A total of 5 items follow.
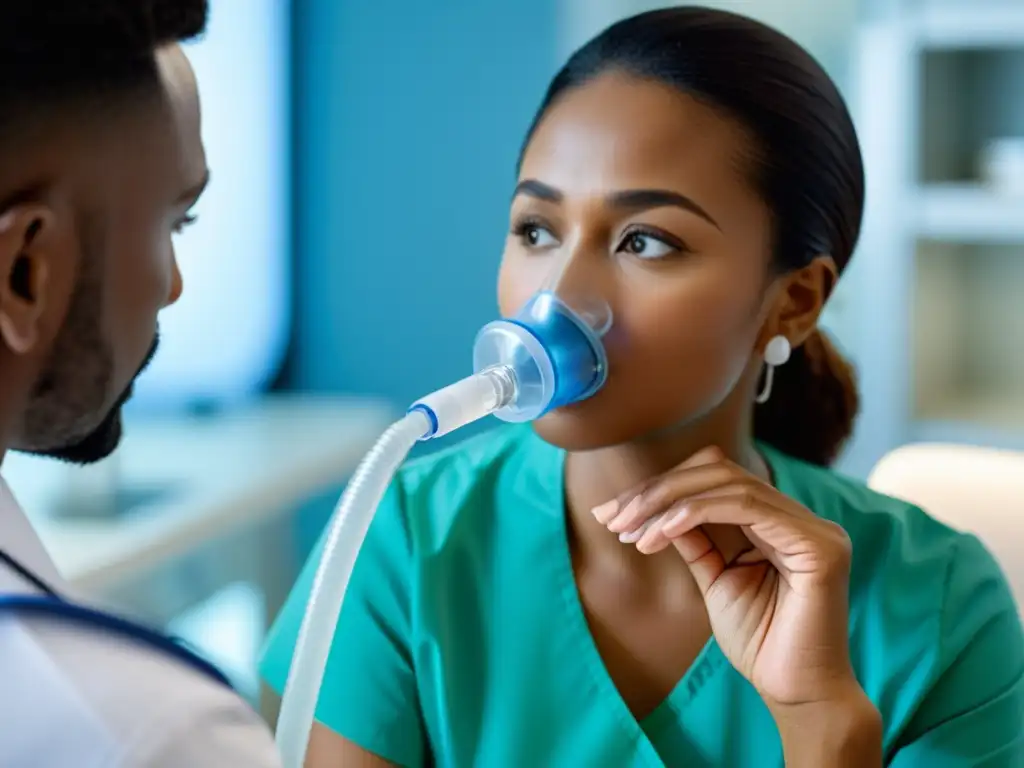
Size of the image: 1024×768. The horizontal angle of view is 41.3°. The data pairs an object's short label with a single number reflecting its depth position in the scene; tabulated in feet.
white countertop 5.40
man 2.02
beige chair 4.27
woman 3.29
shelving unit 7.72
